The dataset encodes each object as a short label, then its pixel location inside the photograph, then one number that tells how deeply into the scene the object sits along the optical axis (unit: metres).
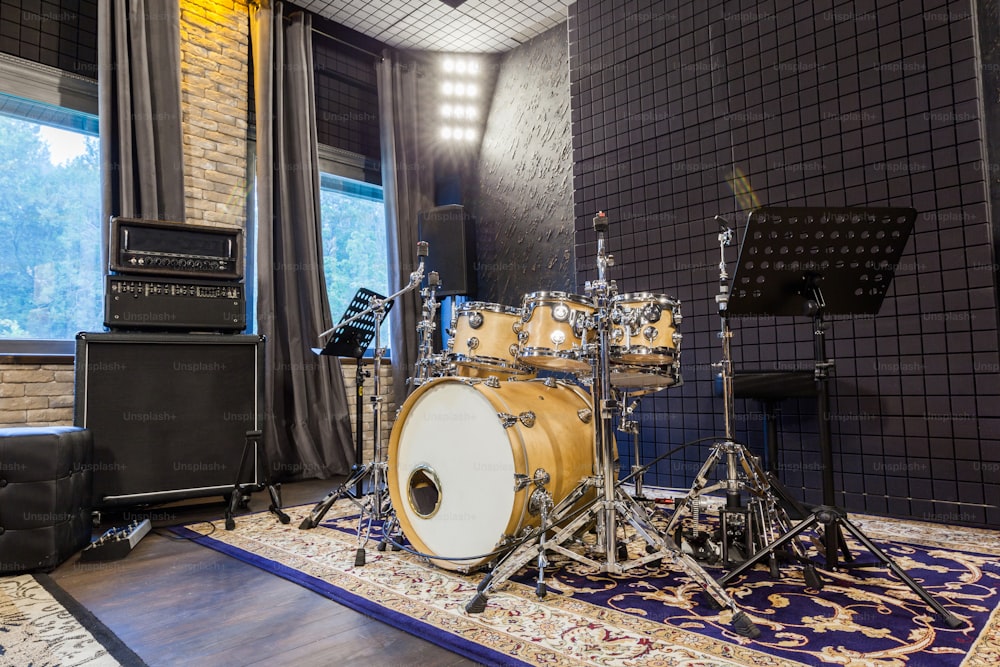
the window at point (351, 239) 5.49
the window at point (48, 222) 3.85
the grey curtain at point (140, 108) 3.96
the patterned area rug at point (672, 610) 1.62
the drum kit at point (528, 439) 2.17
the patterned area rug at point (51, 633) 1.64
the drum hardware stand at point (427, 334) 2.92
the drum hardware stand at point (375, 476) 2.96
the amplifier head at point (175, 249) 3.29
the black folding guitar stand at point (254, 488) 3.17
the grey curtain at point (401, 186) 5.52
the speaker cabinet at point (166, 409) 3.11
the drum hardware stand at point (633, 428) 2.81
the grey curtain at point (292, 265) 4.66
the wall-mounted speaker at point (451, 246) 5.26
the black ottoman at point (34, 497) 2.36
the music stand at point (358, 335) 3.36
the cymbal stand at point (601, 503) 2.11
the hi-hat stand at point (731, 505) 2.38
